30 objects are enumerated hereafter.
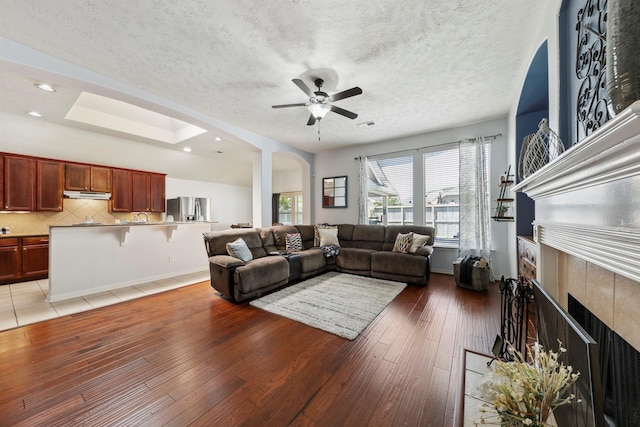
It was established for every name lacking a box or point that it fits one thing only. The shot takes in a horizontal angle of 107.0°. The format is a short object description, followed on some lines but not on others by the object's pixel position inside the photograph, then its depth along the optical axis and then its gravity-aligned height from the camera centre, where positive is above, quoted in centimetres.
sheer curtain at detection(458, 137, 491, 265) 407 +22
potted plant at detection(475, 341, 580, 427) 92 -73
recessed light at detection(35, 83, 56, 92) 289 +158
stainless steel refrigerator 629 +14
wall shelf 348 +20
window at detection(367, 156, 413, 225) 507 +51
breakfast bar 332 -69
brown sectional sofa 325 -75
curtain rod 407 +134
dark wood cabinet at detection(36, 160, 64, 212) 452 +56
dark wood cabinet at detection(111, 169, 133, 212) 543 +53
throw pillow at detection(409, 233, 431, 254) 417 -50
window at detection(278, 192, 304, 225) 827 +19
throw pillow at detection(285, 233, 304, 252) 461 -58
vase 69 +48
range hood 482 +39
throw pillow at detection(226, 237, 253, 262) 353 -56
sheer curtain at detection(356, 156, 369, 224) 542 +59
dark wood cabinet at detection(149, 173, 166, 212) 609 +52
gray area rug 259 -118
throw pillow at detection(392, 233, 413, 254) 426 -54
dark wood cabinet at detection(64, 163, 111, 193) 484 +75
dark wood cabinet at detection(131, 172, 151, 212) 575 +56
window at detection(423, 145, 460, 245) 455 +40
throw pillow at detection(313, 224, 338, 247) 507 -40
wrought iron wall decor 104 +71
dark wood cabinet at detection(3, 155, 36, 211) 420 +55
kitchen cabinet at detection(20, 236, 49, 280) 435 -83
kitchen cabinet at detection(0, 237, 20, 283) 412 -81
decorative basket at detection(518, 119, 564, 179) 151 +45
